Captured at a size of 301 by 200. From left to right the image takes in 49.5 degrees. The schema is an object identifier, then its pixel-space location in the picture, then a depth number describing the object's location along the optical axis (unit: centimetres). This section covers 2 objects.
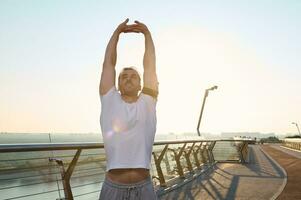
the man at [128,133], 236
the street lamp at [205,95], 1738
